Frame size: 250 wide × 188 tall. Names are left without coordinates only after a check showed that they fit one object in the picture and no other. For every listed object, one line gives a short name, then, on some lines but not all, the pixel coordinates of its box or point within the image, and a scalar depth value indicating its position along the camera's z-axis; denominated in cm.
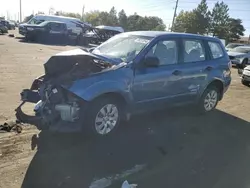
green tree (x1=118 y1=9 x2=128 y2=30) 5694
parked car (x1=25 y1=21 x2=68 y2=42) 1761
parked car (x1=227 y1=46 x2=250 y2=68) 1497
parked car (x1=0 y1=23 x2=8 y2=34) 2317
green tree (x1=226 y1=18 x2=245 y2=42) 5020
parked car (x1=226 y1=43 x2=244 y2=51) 1749
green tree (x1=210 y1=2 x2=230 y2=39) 4836
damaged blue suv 310
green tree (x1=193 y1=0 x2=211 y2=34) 4710
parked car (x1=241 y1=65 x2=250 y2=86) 848
